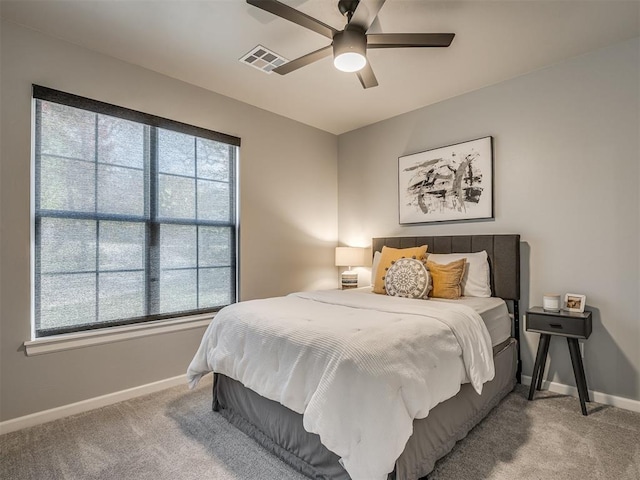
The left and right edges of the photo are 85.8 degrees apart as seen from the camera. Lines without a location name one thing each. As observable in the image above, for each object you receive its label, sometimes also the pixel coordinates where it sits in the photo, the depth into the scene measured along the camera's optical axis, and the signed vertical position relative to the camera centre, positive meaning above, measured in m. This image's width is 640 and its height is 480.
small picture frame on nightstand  2.66 -0.49
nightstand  2.46 -0.67
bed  1.61 -0.98
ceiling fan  1.87 +1.24
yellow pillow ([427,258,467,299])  2.93 -0.33
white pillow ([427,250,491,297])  3.04 -0.32
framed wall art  3.31 +0.59
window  2.52 +0.21
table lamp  4.17 -0.24
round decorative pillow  2.88 -0.33
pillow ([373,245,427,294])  3.28 -0.17
